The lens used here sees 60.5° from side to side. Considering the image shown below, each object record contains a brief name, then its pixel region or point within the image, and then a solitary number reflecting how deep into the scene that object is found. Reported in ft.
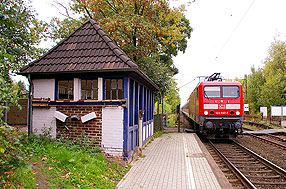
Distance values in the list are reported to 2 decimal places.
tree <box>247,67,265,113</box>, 124.47
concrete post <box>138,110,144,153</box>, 30.91
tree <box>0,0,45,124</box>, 38.21
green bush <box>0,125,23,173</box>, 10.74
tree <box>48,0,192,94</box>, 46.77
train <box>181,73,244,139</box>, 43.52
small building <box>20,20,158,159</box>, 25.53
